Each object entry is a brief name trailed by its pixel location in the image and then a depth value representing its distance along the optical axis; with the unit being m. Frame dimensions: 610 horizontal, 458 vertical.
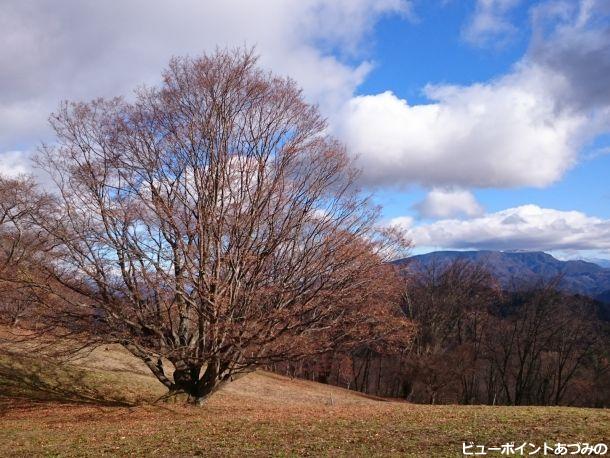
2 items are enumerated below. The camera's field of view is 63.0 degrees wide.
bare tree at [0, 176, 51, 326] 15.17
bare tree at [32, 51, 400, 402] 14.03
